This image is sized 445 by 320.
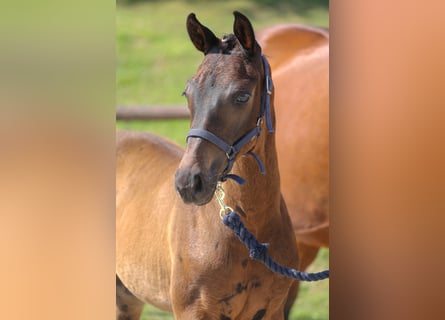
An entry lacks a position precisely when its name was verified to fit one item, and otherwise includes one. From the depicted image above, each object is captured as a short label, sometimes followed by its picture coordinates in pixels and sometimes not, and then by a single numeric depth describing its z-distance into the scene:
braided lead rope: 4.70
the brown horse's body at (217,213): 4.43
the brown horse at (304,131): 5.54
